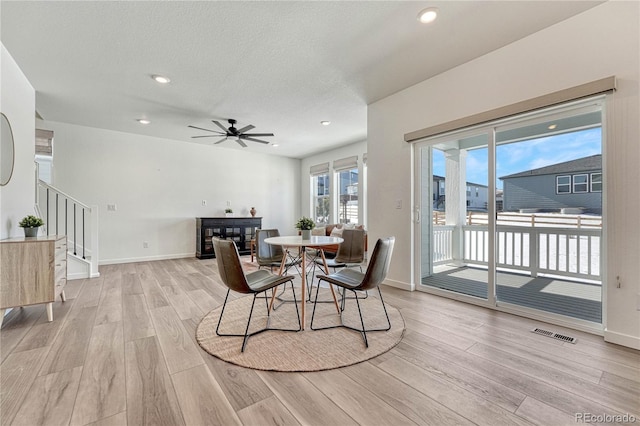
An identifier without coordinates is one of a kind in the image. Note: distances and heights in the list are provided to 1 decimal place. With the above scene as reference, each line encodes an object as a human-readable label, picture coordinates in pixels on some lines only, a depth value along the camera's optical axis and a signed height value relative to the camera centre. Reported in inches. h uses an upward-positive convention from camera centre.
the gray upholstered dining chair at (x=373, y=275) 81.6 -19.1
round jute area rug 73.2 -39.6
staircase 165.6 -8.7
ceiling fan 177.2 +54.6
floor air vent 84.3 -39.3
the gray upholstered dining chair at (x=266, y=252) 126.6 -18.5
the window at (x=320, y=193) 286.7 +24.3
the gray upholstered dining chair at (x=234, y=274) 78.3 -18.0
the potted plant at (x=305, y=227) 108.2 -5.0
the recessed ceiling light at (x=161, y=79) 126.1 +65.1
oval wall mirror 100.8 +25.0
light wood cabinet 92.3 -20.3
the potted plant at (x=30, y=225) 106.0 -4.1
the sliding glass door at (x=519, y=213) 96.0 +0.8
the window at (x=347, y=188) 256.5 +26.2
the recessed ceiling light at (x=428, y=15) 84.3 +64.3
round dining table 93.8 -10.2
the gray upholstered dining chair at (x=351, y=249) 130.4 -17.0
